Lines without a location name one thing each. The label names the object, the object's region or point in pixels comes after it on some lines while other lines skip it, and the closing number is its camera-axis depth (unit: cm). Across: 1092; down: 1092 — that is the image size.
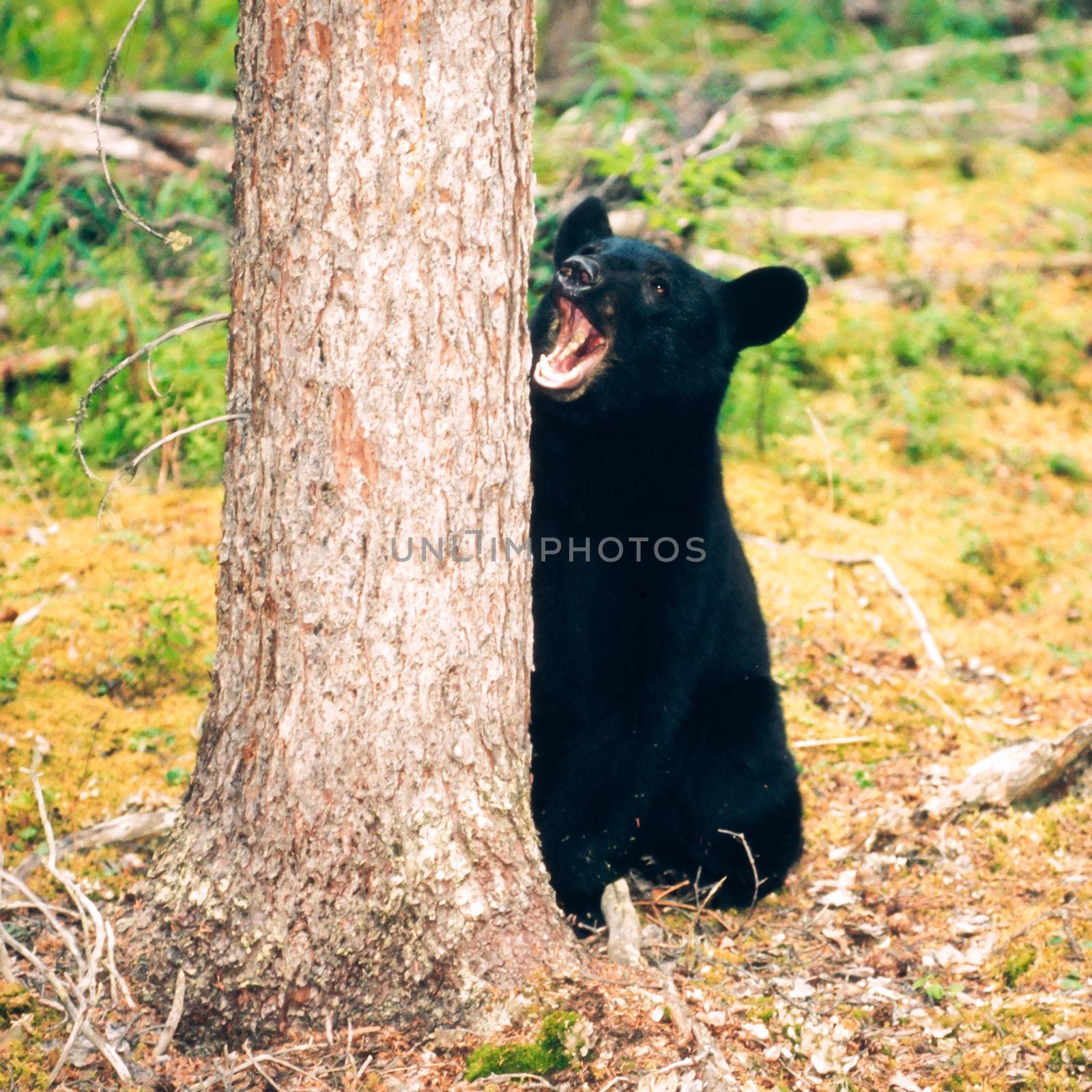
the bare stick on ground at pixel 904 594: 980
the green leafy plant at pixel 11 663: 757
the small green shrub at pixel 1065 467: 1252
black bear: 705
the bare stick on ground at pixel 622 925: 628
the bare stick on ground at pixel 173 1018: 505
